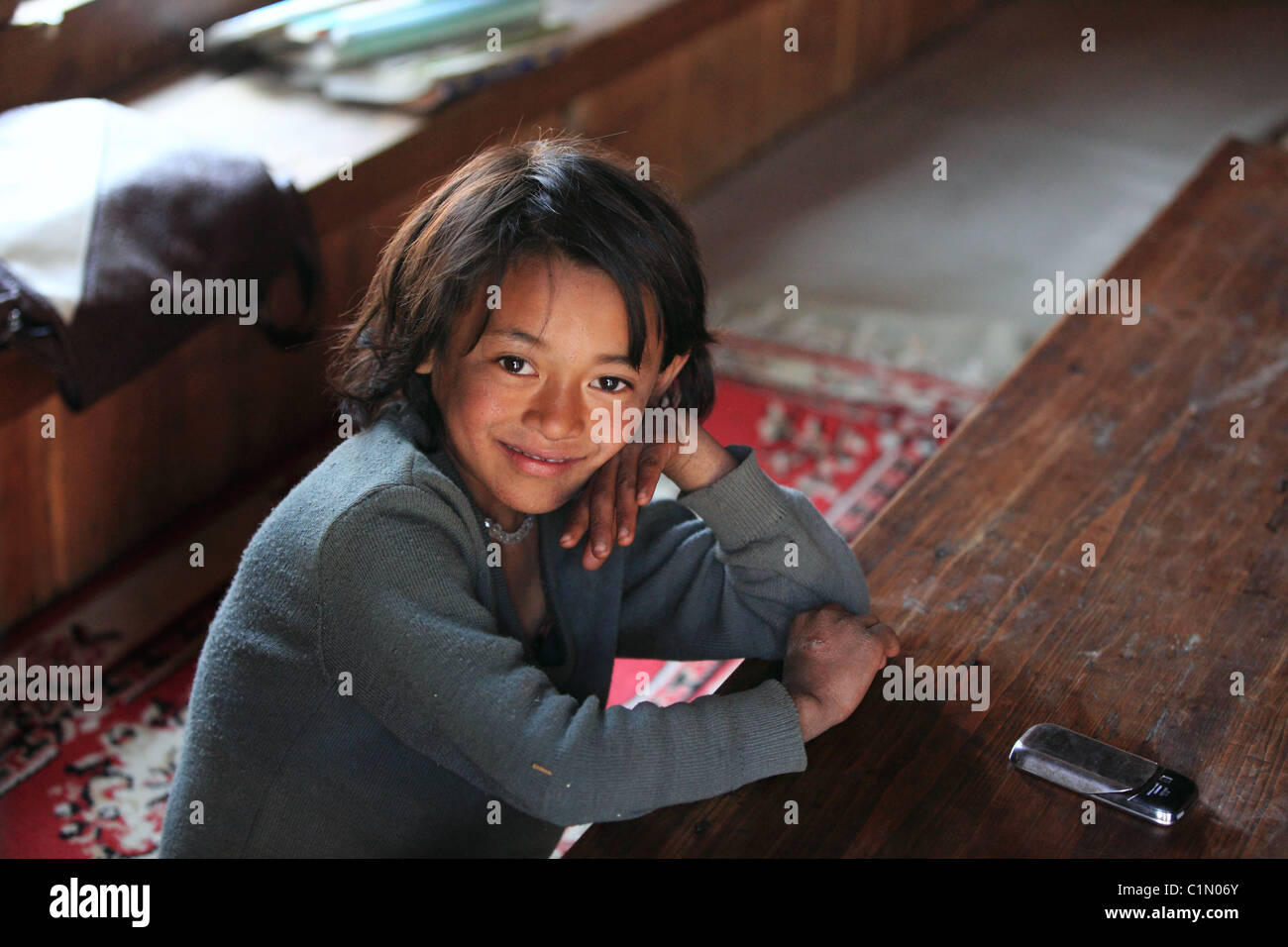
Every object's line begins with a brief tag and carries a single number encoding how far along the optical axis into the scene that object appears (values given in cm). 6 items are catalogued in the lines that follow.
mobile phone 97
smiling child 101
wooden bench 212
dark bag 179
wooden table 97
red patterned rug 185
